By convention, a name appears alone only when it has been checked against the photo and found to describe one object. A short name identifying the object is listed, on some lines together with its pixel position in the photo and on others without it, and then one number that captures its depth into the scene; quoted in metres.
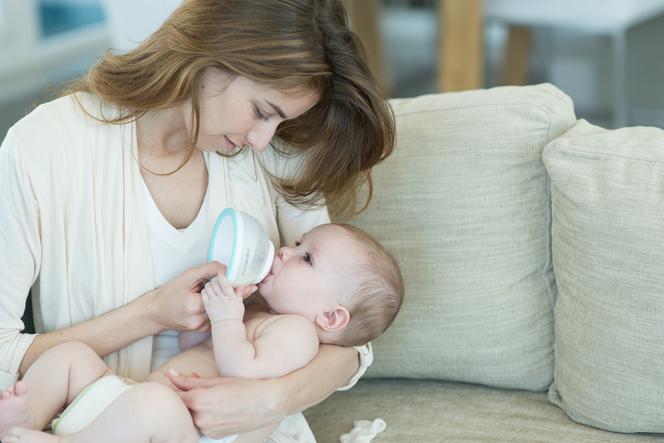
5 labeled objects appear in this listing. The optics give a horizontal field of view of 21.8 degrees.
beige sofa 2.32
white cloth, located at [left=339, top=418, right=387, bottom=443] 2.39
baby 2.12
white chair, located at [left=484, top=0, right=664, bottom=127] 3.99
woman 2.20
